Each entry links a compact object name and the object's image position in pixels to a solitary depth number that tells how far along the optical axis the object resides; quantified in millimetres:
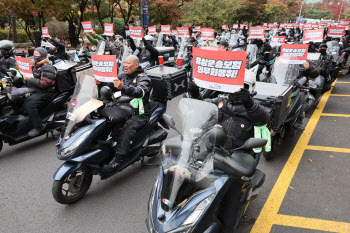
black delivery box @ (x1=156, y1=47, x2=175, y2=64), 10750
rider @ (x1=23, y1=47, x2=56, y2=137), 5301
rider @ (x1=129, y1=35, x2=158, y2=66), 8750
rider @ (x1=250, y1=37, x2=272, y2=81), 8613
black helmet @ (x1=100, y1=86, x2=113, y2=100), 3674
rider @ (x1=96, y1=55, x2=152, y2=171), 4004
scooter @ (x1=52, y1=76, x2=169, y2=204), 3605
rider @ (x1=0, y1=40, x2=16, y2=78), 6590
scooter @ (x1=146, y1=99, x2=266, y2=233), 2271
